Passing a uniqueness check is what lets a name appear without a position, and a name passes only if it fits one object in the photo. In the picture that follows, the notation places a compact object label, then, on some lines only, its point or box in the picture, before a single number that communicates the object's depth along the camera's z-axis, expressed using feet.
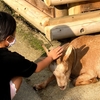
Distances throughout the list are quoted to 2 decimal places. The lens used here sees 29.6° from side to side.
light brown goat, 10.84
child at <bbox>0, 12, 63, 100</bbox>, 7.69
